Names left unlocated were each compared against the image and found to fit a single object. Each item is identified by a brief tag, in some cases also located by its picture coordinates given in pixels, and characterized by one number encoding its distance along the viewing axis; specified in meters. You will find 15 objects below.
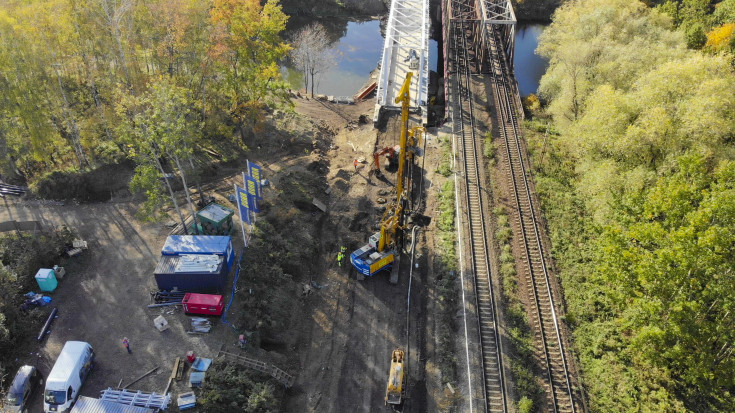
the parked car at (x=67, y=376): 26.53
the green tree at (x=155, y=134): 33.12
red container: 32.16
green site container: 37.91
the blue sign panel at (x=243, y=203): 36.19
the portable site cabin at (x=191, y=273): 33.06
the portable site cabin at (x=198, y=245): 34.47
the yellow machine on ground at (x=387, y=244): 36.34
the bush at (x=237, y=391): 27.48
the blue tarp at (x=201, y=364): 29.38
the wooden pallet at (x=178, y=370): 29.02
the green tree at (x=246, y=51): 45.75
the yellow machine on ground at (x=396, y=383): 28.84
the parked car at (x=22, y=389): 26.64
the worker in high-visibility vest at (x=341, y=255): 38.03
